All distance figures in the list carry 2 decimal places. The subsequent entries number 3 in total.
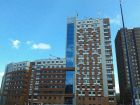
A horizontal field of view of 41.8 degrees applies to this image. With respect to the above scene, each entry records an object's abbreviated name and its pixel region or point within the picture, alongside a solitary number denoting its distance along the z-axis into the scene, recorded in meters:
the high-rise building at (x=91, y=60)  106.12
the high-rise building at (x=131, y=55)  151.62
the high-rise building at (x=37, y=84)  113.50
